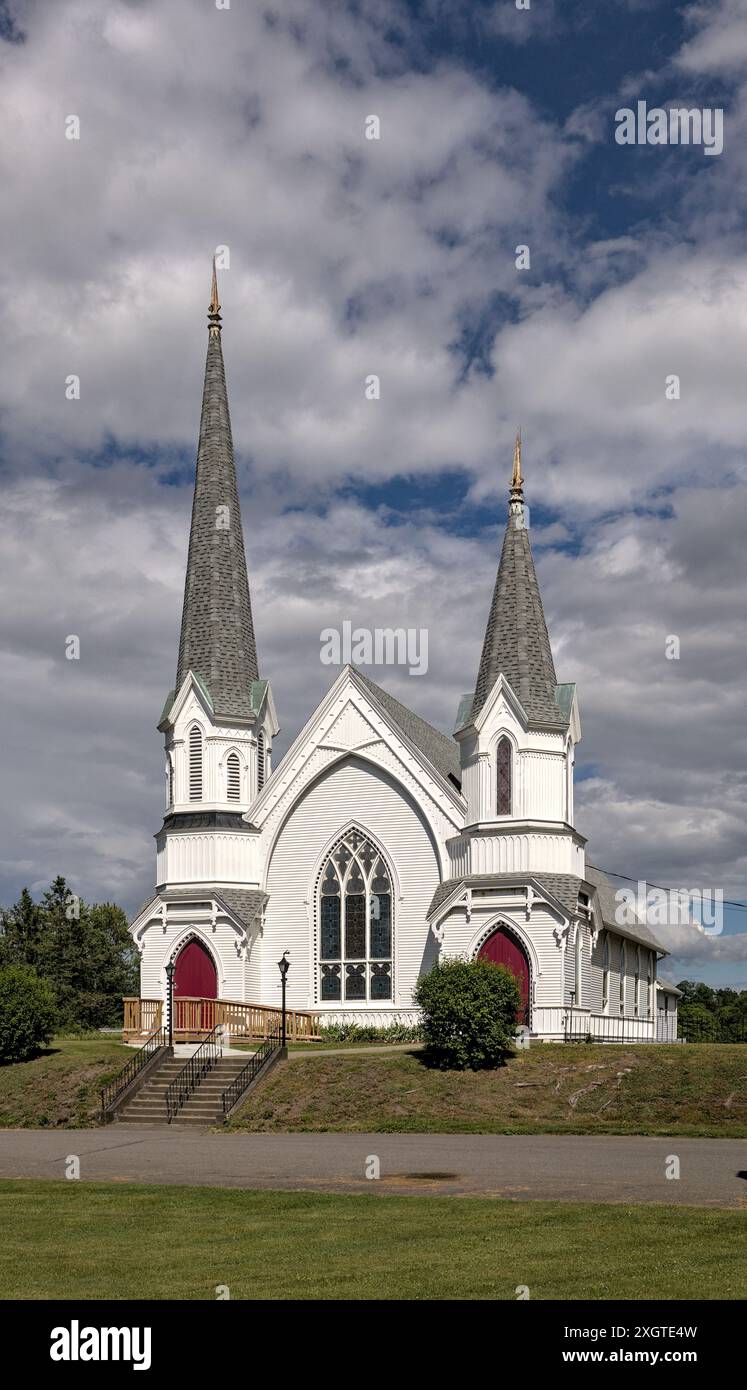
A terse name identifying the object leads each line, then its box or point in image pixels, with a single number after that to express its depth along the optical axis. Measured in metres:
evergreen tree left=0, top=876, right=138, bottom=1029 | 68.06
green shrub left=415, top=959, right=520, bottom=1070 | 31.84
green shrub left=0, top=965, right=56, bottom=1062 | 35.91
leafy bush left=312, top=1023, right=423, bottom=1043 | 40.84
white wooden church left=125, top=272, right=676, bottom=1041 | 40.72
